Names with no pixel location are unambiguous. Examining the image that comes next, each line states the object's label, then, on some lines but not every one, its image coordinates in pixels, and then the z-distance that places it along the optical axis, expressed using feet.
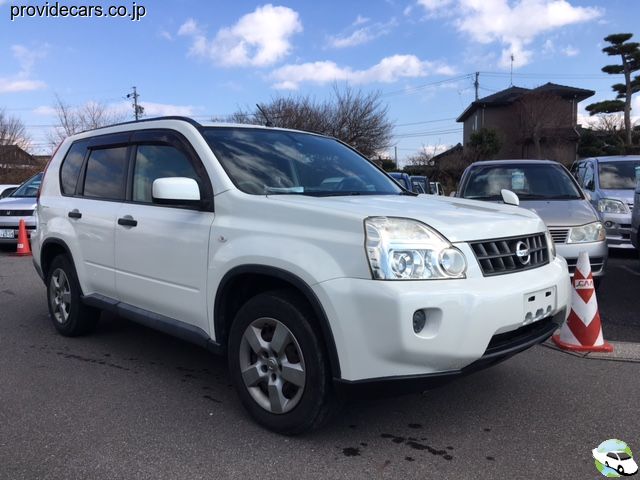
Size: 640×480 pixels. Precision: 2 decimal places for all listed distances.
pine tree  110.63
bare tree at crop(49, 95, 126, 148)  113.91
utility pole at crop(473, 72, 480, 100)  180.24
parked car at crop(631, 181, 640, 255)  24.35
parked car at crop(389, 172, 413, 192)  49.90
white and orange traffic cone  15.69
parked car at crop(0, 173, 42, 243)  38.60
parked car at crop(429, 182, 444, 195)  65.88
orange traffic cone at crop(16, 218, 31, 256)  37.42
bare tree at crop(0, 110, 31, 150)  114.21
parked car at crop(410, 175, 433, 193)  61.95
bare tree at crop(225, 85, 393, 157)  111.55
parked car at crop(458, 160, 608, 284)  19.69
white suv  9.12
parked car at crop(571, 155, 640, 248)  30.53
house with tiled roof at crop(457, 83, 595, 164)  121.39
